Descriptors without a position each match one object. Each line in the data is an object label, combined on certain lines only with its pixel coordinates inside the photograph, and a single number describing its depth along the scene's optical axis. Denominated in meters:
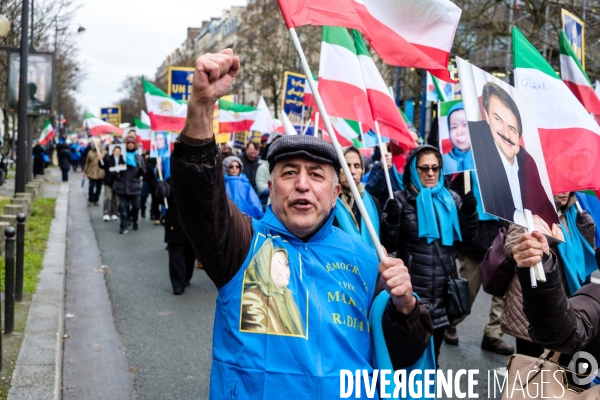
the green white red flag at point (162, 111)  11.32
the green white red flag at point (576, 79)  4.66
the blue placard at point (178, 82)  14.06
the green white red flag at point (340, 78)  5.42
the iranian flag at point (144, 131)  19.52
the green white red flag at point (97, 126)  20.16
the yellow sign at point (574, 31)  6.65
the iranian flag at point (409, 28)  3.24
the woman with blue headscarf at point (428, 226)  4.91
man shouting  2.12
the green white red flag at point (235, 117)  14.74
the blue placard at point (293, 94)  14.73
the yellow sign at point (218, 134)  14.42
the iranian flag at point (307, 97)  11.40
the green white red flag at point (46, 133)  25.55
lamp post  13.66
